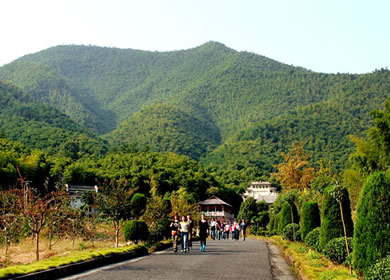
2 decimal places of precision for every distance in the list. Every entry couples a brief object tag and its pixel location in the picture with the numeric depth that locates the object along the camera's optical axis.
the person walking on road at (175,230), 18.80
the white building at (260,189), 114.81
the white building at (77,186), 65.28
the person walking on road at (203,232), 19.62
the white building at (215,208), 85.50
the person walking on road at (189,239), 19.52
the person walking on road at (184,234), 18.67
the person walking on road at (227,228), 38.38
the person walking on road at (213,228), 35.06
